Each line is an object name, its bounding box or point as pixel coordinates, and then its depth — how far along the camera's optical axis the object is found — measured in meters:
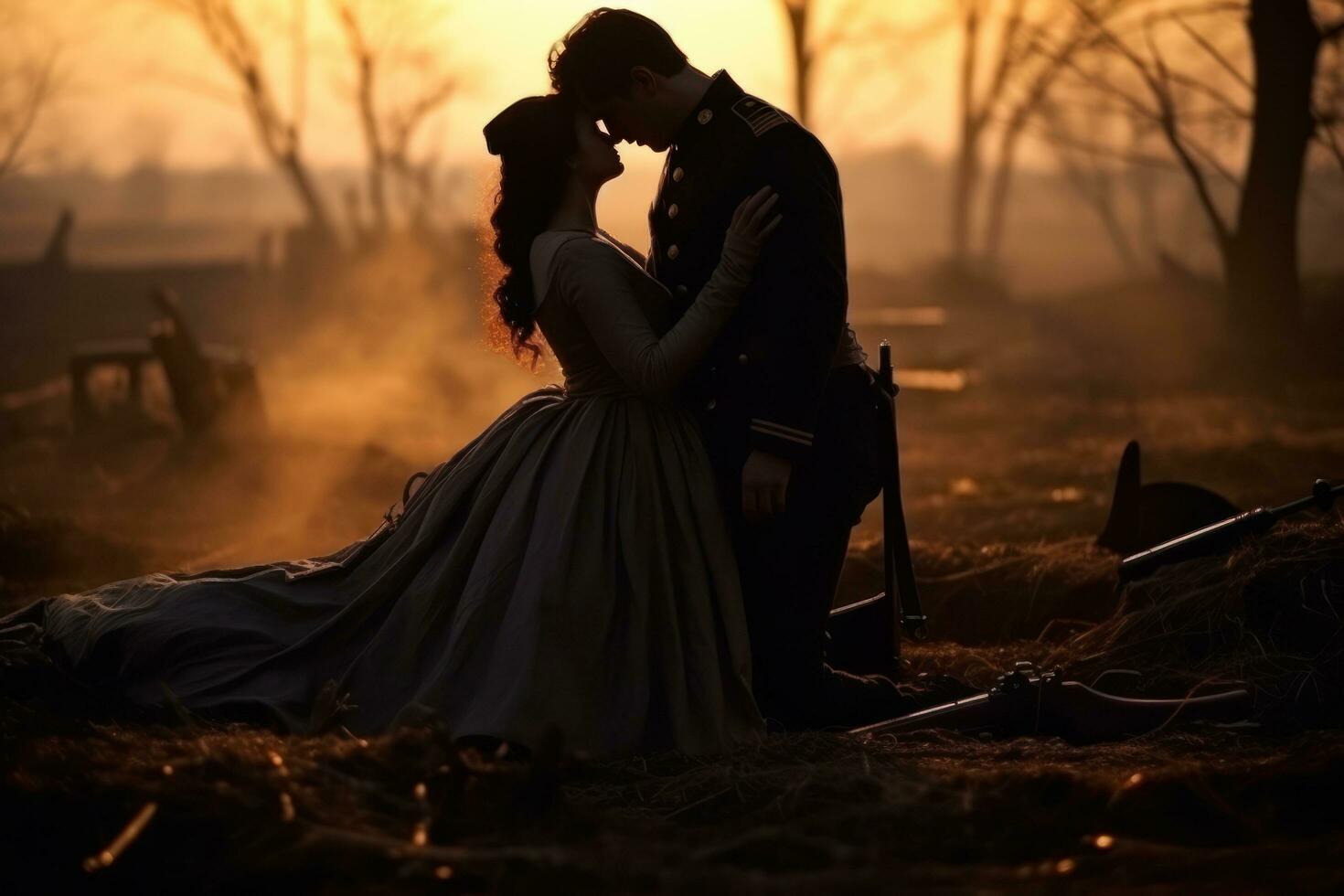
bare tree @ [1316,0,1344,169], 13.89
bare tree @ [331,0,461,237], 33.28
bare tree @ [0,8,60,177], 22.80
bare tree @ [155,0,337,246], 30.33
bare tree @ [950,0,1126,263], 25.77
